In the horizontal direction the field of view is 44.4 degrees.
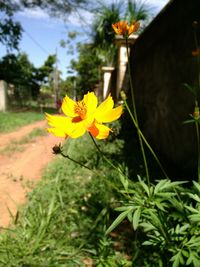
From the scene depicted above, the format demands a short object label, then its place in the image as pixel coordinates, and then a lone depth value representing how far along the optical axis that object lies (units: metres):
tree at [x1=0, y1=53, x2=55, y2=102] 11.95
